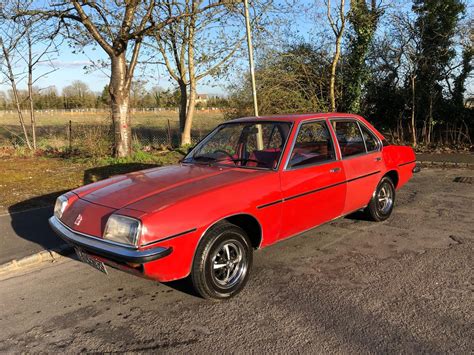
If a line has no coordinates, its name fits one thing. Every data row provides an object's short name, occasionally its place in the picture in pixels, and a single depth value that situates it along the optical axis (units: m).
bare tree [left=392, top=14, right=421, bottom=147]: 13.59
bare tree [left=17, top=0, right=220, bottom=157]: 9.62
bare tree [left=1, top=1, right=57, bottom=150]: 11.05
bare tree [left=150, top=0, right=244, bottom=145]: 14.27
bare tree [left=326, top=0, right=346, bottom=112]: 12.92
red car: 3.24
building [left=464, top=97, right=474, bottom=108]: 14.70
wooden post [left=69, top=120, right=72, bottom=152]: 13.14
